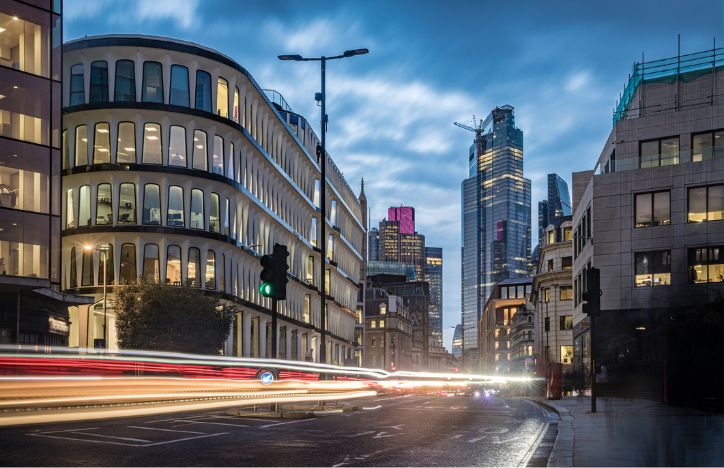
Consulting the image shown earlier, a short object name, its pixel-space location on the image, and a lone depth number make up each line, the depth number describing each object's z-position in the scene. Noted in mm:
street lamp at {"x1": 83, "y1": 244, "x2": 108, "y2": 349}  58219
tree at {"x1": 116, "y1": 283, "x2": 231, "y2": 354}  47812
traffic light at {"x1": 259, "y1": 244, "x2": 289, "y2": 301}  20188
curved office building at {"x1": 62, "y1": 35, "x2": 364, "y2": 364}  58969
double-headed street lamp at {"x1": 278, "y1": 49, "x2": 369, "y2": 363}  35500
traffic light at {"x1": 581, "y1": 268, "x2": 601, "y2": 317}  28094
